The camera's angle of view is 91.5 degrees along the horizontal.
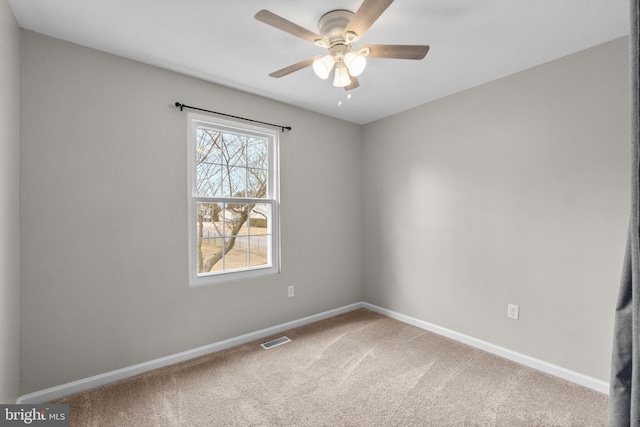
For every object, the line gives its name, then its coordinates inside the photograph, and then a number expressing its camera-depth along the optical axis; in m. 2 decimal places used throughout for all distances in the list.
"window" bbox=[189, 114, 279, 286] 2.87
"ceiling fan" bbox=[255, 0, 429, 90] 1.71
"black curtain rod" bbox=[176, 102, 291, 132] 2.68
